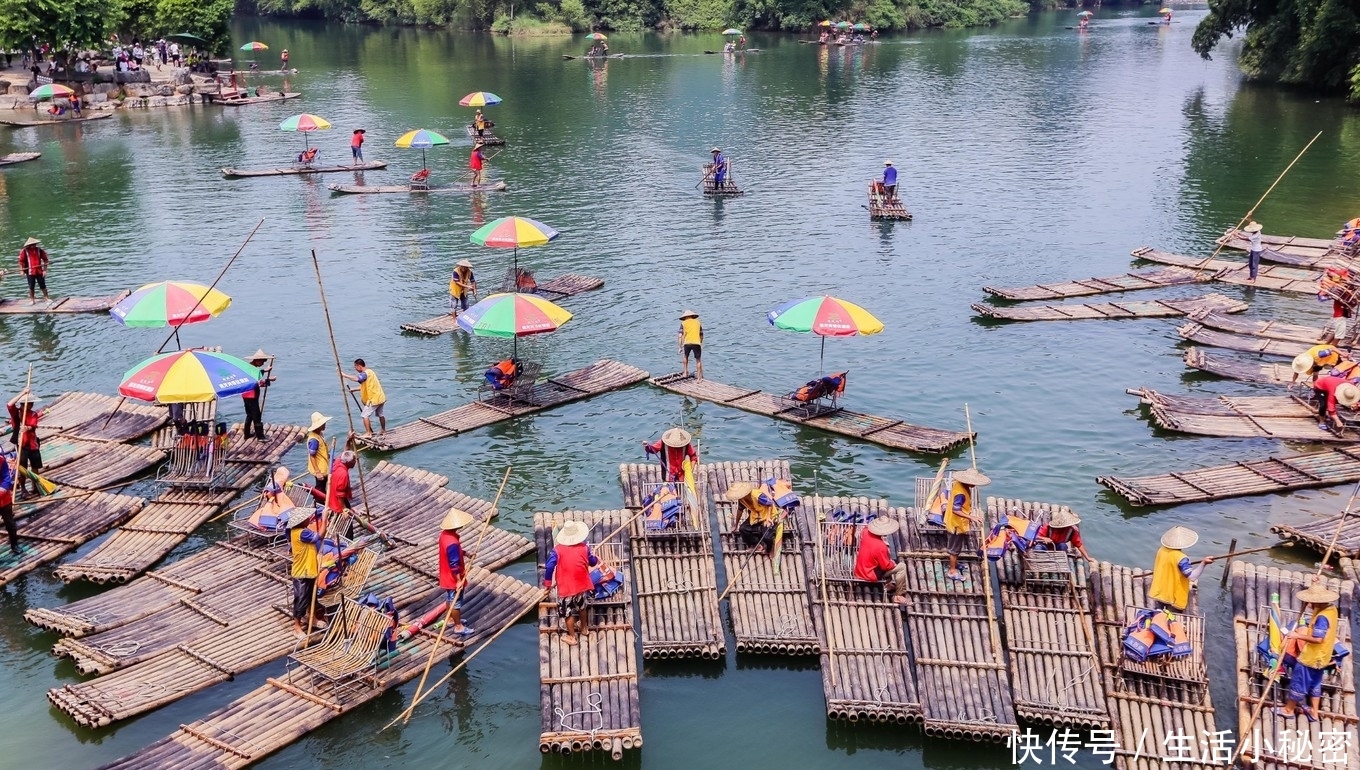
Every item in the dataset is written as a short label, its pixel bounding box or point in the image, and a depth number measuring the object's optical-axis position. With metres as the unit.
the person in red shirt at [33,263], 37.31
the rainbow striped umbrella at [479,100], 62.84
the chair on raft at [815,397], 28.61
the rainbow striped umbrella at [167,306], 27.50
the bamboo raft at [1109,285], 38.72
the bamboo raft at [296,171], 57.59
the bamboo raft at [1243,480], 24.67
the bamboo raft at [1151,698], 16.59
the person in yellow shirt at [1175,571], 18.12
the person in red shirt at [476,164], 52.84
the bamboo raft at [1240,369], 30.92
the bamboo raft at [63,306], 37.09
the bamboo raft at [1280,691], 16.19
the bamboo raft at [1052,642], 17.30
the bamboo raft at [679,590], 19.09
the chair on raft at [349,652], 17.88
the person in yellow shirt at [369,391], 27.06
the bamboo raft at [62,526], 21.94
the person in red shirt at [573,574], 18.19
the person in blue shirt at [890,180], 49.81
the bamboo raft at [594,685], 16.84
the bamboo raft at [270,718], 16.39
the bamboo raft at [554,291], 35.34
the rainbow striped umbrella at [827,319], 27.92
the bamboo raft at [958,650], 17.16
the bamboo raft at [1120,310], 36.28
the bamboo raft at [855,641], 17.50
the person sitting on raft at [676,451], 22.16
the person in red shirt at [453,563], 18.88
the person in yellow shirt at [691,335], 30.78
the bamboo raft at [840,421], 27.14
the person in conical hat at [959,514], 20.50
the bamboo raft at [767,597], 19.20
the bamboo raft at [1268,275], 38.66
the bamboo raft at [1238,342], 32.69
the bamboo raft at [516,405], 27.81
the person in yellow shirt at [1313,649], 16.66
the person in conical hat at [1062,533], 19.72
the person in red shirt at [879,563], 19.34
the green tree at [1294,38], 72.06
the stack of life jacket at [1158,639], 17.48
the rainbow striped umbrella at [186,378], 23.28
